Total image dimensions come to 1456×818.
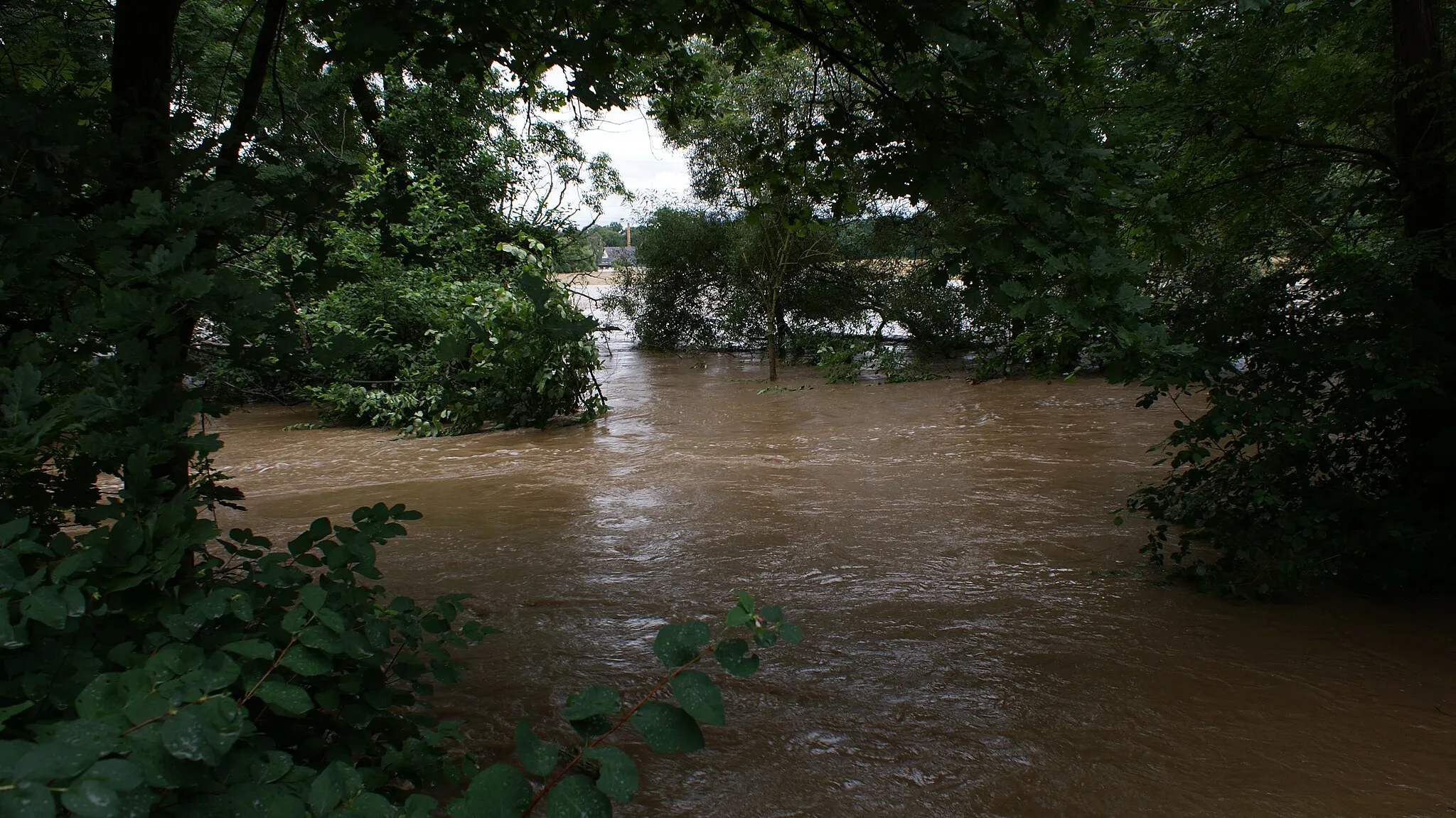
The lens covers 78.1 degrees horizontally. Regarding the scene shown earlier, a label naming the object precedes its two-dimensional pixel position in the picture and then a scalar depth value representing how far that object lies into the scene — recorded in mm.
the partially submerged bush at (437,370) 11016
